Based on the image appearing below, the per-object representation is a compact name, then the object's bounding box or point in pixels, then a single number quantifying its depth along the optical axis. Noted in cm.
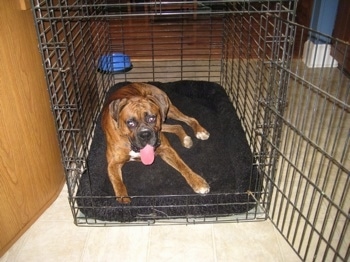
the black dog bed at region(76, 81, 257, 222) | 222
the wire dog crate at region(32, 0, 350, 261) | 179
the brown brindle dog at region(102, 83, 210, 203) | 234
